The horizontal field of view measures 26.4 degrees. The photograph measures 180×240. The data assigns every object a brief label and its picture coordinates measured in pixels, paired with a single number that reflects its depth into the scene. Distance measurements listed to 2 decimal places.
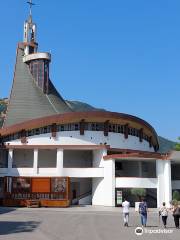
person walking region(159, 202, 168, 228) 18.83
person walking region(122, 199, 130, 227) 19.61
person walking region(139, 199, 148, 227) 18.97
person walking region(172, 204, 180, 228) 18.80
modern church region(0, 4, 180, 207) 35.78
